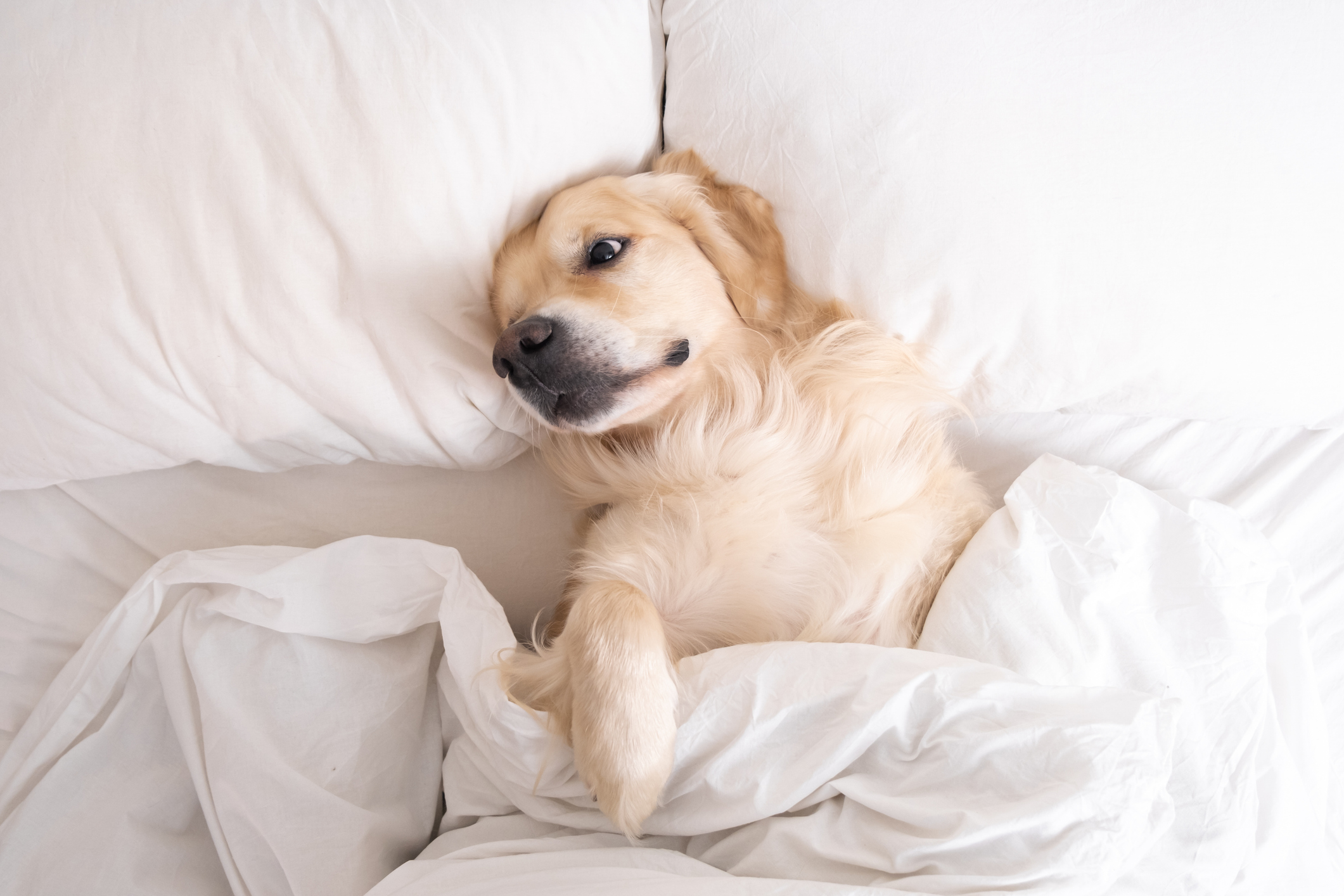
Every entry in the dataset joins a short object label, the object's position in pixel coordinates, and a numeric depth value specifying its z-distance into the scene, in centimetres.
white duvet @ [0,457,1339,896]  87
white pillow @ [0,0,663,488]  112
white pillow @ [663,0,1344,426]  113
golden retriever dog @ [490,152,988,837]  115
